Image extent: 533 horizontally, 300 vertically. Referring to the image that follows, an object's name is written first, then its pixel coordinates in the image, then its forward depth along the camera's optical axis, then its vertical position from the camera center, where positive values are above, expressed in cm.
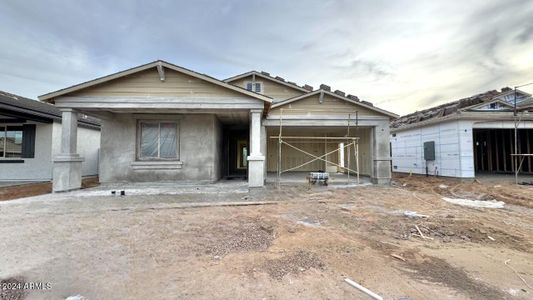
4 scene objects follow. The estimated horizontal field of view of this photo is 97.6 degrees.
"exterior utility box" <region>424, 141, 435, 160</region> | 1307 +42
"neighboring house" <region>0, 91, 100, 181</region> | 1151 +62
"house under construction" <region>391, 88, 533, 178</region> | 1149 +118
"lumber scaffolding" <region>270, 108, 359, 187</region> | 1608 +115
